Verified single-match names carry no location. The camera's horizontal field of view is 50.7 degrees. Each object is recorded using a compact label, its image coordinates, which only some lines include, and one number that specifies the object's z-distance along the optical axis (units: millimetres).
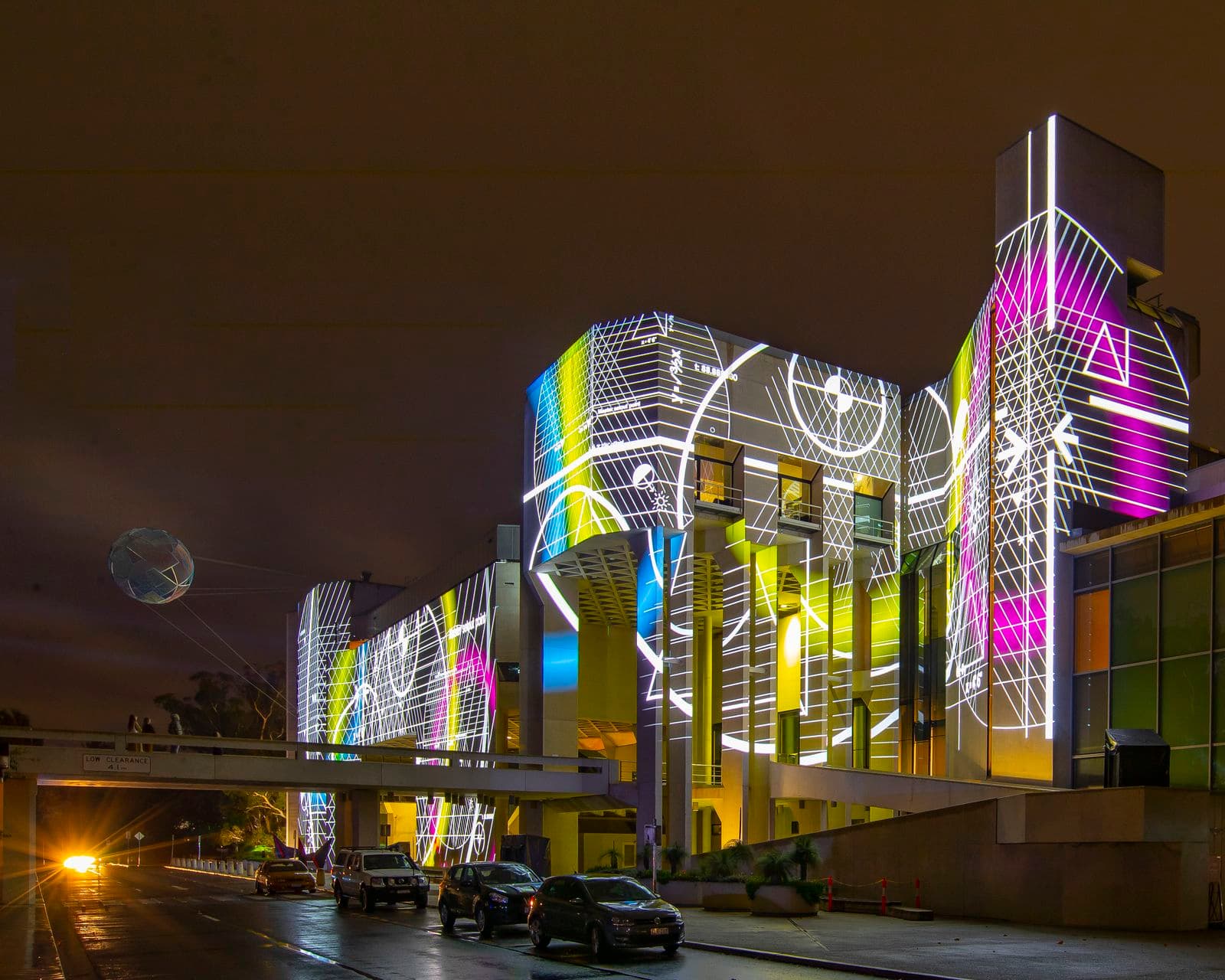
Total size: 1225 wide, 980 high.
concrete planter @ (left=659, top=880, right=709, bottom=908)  31234
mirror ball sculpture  27875
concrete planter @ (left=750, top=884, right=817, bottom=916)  27469
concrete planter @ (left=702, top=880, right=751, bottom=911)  29500
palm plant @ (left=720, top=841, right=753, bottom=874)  31500
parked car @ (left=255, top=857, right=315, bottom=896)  41969
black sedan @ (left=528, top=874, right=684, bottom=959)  19844
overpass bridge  38156
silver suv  32469
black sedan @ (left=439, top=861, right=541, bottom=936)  24781
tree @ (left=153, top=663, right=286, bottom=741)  120375
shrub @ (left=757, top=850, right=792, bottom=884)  27953
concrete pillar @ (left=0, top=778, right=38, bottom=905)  39281
